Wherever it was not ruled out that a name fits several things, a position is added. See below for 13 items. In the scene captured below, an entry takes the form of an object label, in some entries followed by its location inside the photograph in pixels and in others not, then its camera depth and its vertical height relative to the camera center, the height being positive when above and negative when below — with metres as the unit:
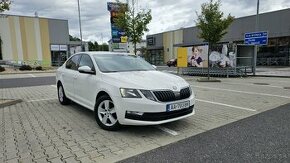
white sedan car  4.12 -0.66
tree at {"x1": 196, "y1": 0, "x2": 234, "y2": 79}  13.43 +1.97
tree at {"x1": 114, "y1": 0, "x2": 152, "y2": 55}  13.92 +2.05
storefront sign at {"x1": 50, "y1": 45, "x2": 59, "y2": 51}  42.01 +2.03
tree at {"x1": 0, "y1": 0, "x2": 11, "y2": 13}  7.25 +1.70
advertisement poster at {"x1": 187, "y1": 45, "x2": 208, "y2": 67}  18.19 -0.04
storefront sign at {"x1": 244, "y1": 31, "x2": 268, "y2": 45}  16.67 +1.16
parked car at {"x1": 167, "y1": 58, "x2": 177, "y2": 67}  37.69 -1.11
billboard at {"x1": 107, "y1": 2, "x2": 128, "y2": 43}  21.20 +2.74
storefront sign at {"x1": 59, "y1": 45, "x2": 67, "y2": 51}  43.10 +2.05
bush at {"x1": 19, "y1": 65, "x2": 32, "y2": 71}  28.52 -1.02
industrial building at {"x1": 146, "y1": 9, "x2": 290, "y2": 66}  28.47 +2.77
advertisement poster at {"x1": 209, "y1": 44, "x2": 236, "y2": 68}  16.64 -0.07
